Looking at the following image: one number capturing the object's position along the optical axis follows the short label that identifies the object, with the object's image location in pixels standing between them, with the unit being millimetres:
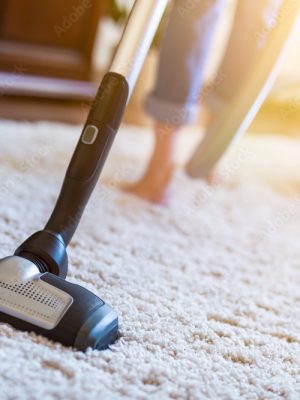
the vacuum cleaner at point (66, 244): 741
